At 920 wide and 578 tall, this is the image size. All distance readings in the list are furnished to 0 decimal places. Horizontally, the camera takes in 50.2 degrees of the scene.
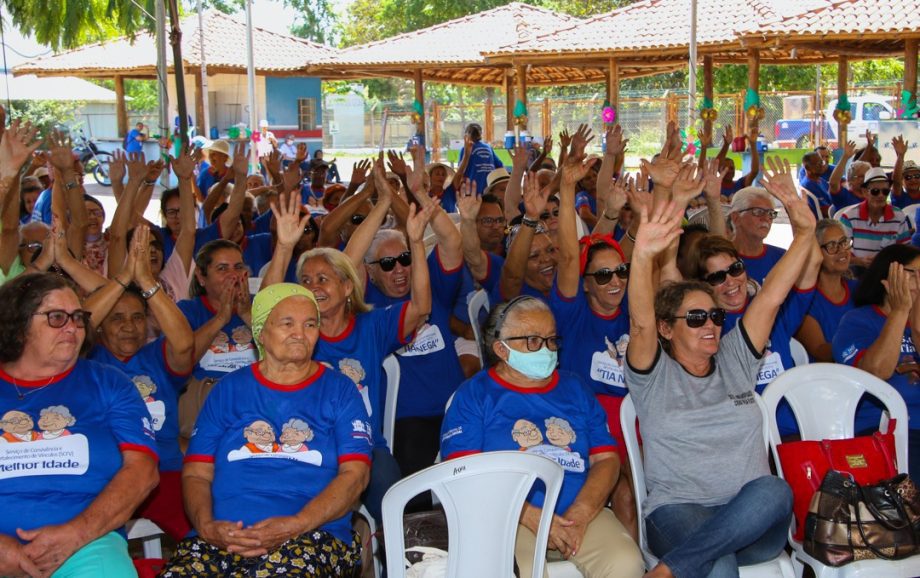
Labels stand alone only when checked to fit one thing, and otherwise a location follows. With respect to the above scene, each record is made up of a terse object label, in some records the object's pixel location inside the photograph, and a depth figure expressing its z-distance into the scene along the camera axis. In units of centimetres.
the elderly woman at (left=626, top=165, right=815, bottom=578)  343
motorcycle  2591
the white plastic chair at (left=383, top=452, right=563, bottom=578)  308
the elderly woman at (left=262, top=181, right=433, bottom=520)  419
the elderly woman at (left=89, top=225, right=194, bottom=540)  386
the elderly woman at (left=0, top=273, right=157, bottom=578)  313
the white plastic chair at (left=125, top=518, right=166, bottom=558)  388
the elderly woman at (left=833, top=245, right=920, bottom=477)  404
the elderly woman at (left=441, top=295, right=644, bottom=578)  366
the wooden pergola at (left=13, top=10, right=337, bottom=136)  2530
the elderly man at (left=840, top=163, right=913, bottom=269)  767
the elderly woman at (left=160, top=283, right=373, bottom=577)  327
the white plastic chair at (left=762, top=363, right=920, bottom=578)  400
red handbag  368
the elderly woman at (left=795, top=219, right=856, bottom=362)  488
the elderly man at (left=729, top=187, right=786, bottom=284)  534
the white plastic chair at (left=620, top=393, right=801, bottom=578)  365
